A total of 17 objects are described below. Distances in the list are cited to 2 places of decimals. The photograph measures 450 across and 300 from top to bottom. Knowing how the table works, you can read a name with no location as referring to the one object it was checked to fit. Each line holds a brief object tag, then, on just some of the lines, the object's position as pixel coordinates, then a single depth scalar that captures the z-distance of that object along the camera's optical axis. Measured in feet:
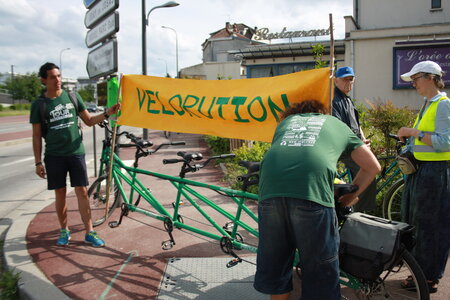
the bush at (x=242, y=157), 27.45
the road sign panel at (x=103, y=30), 18.42
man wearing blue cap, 13.19
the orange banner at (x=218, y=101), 12.12
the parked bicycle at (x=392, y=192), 14.65
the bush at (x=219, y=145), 40.19
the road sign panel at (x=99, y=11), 18.53
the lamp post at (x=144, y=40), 48.96
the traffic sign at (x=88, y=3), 20.89
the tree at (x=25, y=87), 212.43
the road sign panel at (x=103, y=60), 19.01
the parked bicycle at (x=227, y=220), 8.80
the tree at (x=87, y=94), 311.84
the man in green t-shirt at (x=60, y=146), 14.49
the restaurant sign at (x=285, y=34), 111.04
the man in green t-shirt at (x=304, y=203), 7.35
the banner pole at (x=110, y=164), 15.71
